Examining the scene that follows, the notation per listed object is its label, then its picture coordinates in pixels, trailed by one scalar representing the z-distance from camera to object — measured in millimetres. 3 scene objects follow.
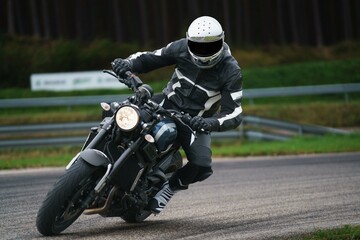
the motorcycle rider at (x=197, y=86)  17547
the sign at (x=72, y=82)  56469
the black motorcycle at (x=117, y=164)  15727
